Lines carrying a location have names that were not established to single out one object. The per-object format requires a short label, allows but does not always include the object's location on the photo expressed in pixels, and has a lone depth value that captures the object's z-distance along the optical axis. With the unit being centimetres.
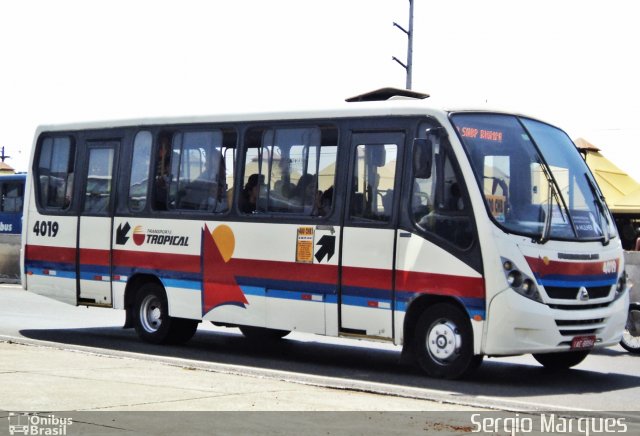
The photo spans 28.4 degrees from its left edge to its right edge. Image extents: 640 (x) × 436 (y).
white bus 1305
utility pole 3897
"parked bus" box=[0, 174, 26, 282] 4944
